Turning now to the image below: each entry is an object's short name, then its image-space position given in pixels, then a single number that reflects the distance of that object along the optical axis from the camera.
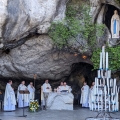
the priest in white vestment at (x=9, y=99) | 16.92
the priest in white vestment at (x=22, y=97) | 18.05
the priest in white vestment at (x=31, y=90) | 18.55
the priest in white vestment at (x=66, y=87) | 18.03
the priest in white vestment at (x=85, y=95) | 18.41
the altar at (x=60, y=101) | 16.94
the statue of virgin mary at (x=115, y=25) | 16.52
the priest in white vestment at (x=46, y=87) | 18.38
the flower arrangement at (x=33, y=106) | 16.16
